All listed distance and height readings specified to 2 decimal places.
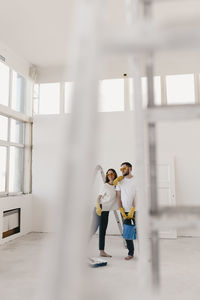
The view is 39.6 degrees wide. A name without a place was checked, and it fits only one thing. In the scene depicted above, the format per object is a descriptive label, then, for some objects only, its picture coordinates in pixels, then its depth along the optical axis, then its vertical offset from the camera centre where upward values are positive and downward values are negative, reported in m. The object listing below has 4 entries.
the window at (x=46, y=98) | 7.16 +2.08
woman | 4.49 -0.49
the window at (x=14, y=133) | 6.07 +1.06
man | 4.25 -0.30
